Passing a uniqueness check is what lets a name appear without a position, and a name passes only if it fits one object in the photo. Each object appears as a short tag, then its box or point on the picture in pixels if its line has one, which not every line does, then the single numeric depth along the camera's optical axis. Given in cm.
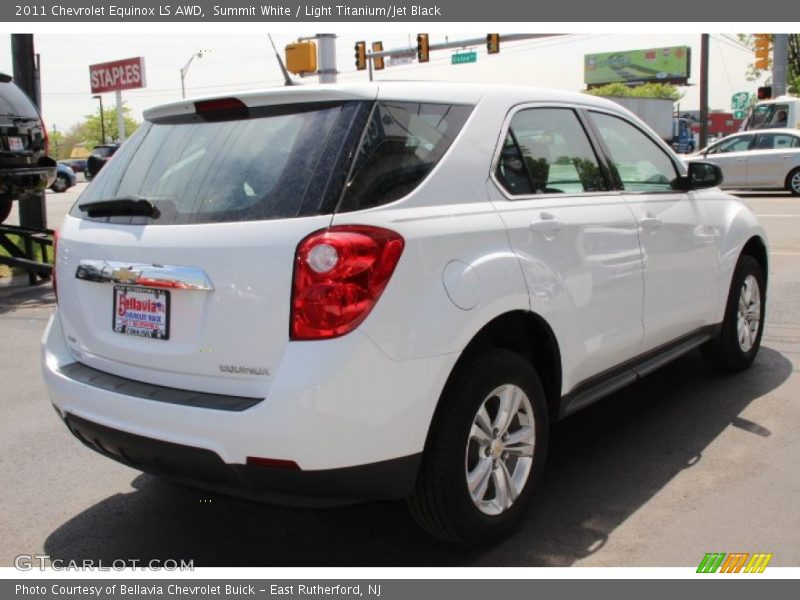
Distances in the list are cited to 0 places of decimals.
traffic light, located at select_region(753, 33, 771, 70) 2672
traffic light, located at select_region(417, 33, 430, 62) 2930
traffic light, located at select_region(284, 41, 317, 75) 1603
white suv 268
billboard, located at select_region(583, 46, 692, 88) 11744
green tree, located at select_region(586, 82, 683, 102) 10174
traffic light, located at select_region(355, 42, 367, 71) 3080
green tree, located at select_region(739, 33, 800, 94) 4531
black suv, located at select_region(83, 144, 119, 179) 3722
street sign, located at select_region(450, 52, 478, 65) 3112
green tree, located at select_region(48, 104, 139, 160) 11438
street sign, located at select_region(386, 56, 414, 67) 3099
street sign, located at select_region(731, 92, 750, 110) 5522
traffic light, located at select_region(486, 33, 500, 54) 2652
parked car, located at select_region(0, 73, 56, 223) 914
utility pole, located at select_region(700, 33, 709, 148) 3123
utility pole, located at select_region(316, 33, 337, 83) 1518
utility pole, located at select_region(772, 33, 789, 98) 2920
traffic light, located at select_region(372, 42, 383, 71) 3139
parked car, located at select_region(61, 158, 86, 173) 5591
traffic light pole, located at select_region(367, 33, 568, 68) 2456
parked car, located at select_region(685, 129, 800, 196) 1877
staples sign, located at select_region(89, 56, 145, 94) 6356
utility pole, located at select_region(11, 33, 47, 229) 1041
